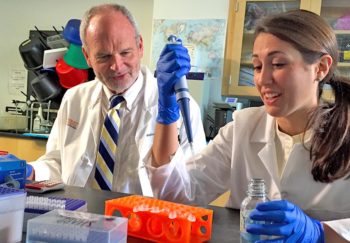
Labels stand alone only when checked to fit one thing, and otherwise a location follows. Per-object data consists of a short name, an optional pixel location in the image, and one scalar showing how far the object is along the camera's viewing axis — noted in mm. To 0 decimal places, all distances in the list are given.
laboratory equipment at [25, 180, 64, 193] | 1015
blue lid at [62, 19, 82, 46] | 2674
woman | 1041
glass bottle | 739
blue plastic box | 841
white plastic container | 660
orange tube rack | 732
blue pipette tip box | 779
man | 1490
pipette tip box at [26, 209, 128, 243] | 609
